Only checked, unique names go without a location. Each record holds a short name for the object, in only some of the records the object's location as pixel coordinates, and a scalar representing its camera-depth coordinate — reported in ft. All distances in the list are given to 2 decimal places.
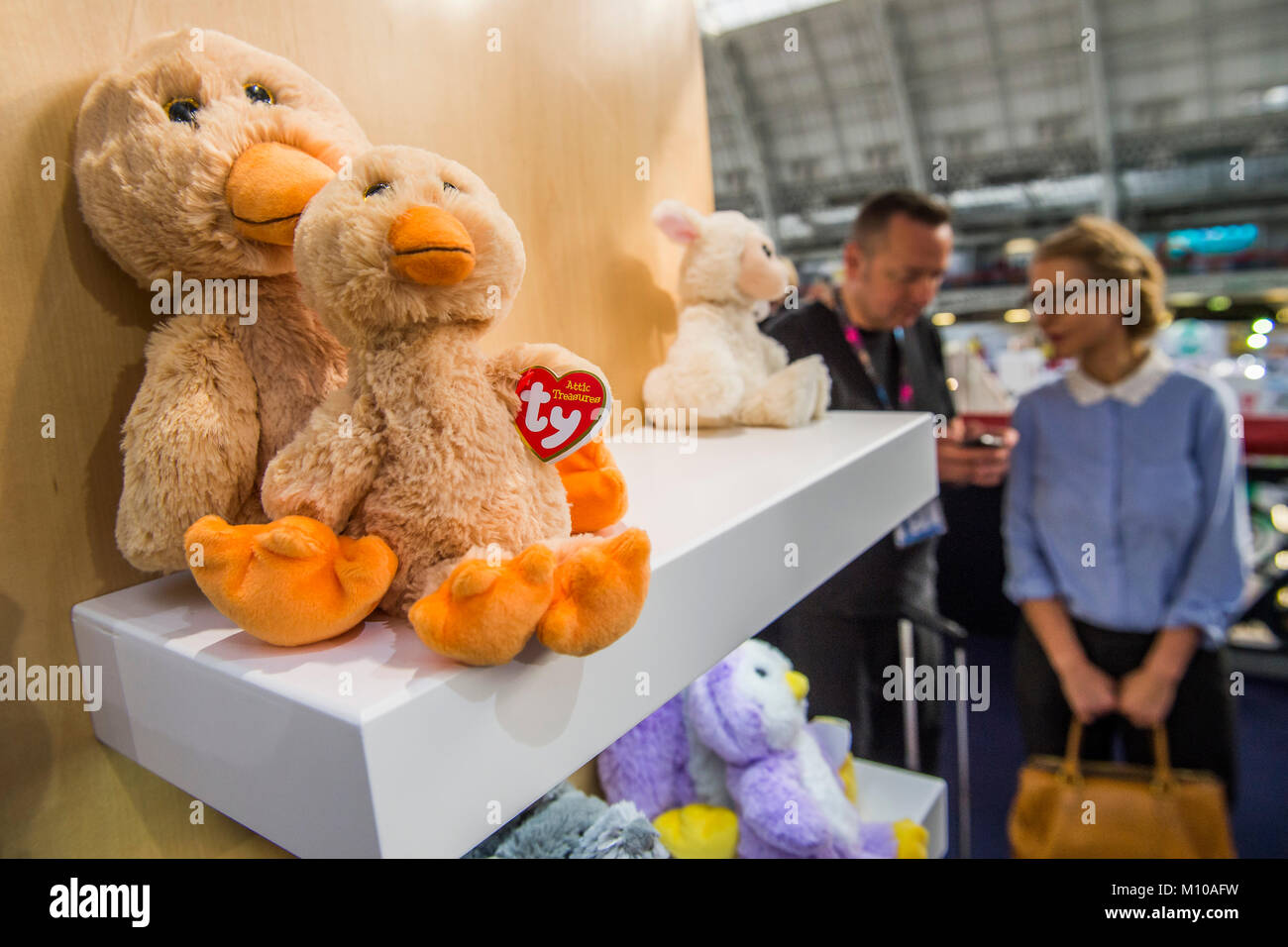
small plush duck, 1.36
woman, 4.97
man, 5.06
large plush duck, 1.61
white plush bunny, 3.45
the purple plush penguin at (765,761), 3.43
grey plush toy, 2.43
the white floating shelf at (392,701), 1.26
